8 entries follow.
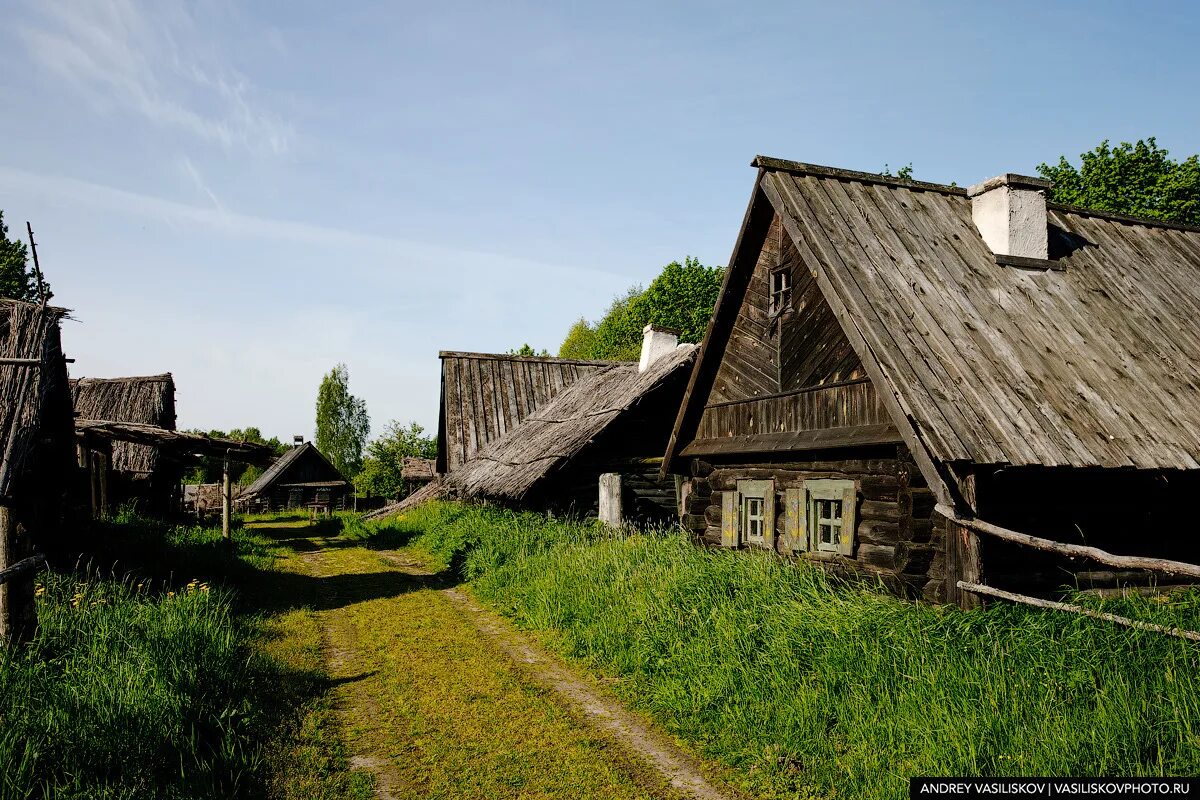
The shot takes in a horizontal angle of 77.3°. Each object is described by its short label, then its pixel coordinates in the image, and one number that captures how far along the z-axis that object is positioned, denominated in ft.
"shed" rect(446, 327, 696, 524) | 50.06
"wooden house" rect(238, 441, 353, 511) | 144.46
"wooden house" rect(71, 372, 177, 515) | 74.18
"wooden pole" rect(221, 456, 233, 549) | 62.64
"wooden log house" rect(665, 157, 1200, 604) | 22.95
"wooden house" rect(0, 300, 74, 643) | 19.21
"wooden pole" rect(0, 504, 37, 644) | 18.94
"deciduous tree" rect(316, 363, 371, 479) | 221.05
